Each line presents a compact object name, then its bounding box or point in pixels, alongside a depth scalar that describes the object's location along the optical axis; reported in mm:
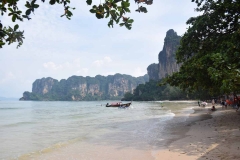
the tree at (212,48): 8680
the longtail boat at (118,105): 50212
